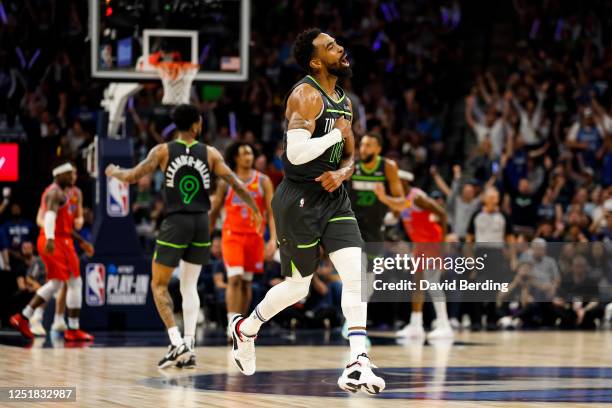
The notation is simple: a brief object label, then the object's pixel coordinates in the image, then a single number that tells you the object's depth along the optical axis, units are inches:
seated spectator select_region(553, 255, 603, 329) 713.6
